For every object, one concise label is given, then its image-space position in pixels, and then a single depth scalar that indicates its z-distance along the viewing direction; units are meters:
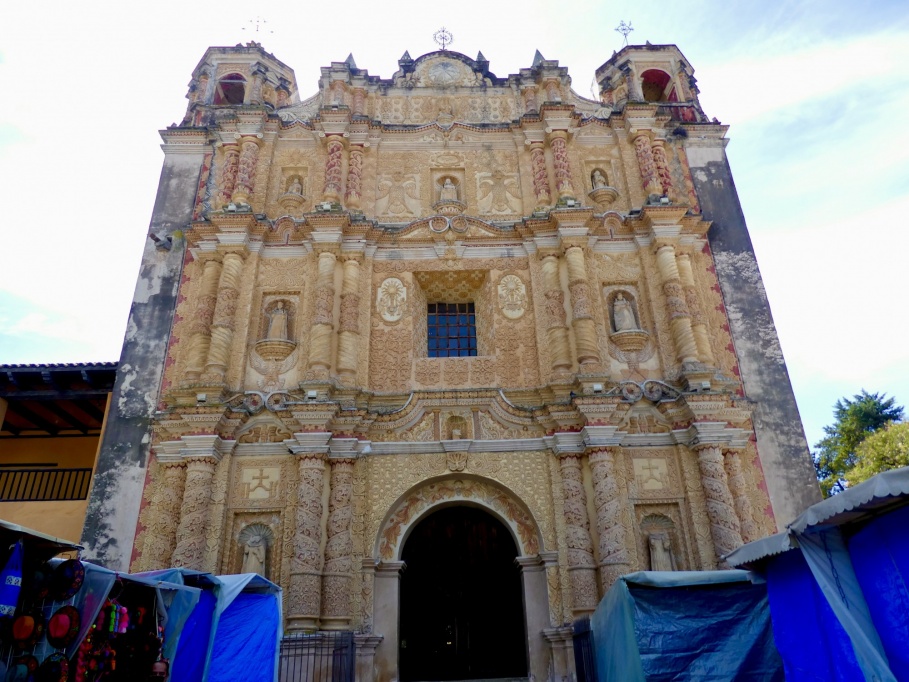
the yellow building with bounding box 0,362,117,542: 11.13
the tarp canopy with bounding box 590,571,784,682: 6.89
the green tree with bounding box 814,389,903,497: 27.73
